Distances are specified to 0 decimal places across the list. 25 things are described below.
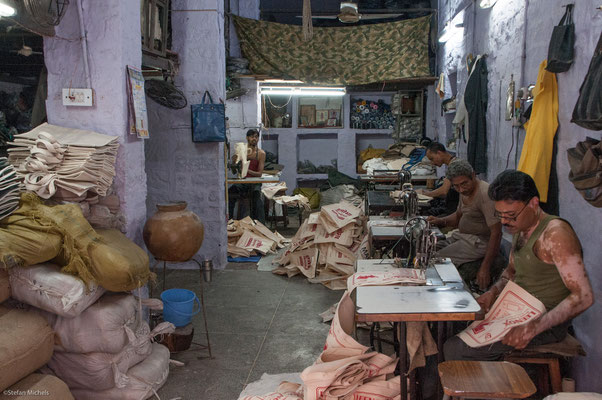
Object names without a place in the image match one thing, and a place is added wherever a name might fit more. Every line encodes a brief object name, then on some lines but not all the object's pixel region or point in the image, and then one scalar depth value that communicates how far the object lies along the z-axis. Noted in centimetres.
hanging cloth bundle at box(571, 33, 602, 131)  260
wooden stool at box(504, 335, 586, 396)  279
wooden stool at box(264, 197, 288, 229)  980
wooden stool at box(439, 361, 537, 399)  226
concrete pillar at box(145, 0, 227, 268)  673
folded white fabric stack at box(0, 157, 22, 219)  313
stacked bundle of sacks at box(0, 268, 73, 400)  280
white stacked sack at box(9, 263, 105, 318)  308
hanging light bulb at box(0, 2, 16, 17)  325
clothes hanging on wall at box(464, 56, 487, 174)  644
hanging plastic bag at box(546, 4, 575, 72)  362
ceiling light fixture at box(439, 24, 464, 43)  817
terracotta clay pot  402
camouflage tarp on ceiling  1039
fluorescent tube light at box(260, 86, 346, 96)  1136
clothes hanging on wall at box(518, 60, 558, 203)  391
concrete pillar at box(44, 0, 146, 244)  399
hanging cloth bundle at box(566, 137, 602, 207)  259
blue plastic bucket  425
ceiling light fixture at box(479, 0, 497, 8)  614
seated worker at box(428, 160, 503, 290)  443
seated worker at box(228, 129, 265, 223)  917
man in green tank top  264
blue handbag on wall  662
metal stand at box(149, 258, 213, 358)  425
